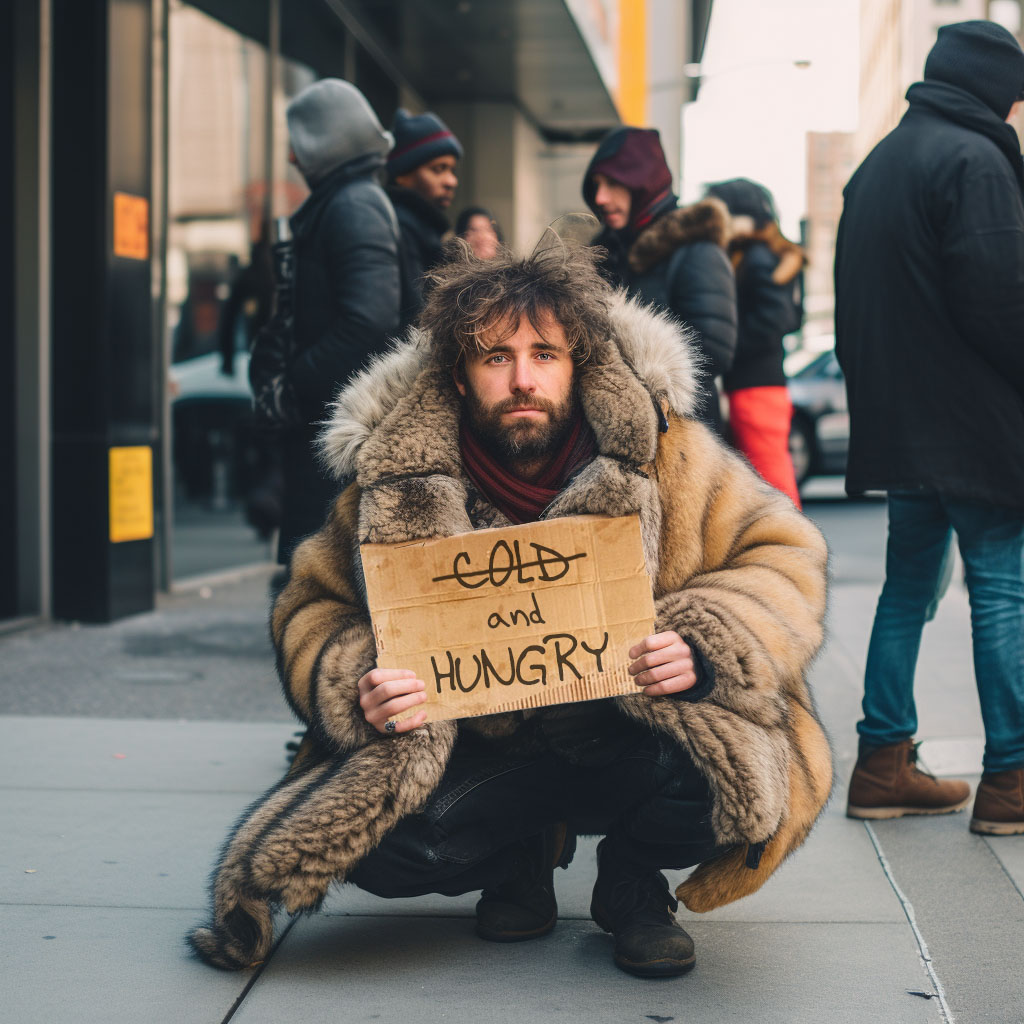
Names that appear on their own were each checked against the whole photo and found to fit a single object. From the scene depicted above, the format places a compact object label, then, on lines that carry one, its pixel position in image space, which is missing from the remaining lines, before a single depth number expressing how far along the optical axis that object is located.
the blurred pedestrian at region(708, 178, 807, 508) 5.45
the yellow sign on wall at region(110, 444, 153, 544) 7.44
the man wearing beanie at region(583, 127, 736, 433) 4.71
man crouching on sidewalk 2.89
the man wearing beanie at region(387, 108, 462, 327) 5.06
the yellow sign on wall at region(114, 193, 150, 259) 7.36
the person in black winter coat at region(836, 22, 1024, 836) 3.85
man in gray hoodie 4.47
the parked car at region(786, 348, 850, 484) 15.21
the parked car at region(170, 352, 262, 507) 9.04
